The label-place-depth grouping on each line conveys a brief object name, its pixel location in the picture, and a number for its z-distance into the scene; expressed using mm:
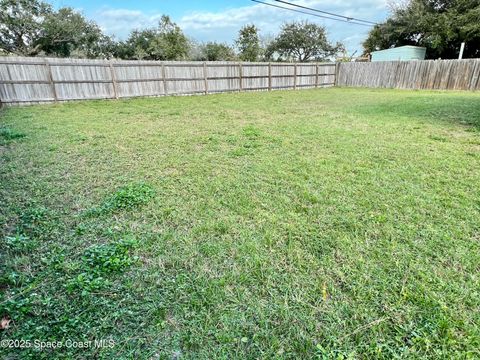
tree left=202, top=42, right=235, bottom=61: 29342
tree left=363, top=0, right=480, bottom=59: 17297
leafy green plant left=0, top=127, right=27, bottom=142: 4836
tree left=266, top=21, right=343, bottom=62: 31562
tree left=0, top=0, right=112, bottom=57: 19203
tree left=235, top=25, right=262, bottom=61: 29969
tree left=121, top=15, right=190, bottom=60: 25570
